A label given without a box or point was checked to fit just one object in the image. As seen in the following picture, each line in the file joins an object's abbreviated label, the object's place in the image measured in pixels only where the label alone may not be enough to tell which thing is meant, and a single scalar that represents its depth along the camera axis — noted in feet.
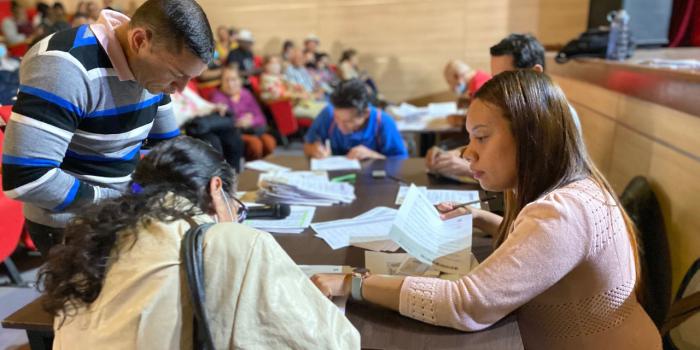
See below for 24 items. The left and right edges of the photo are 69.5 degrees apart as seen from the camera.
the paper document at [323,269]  3.96
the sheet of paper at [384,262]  3.98
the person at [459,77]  15.57
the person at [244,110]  15.05
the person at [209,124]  12.44
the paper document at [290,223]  4.99
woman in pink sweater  3.01
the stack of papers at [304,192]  5.84
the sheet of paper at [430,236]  3.93
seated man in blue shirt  8.40
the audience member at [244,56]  20.27
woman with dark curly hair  2.55
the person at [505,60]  6.56
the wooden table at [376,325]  3.03
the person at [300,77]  20.27
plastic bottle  10.21
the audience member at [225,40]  22.13
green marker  6.78
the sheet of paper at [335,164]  7.49
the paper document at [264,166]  7.42
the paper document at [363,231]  4.53
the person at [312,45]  22.91
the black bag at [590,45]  10.68
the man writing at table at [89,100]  3.53
